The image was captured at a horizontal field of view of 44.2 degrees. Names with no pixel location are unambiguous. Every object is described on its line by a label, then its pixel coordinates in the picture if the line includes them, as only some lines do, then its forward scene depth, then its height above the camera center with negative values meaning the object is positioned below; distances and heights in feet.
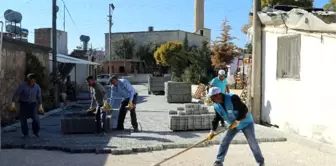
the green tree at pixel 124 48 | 205.46 +14.70
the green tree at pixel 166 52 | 154.20 +9.55
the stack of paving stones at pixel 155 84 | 83.66 -1.34
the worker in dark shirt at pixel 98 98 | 32.30 -1.65
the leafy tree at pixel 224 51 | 96.26 +6.48
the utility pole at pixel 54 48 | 54.95 +3.88
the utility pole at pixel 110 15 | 125.41 +19.17
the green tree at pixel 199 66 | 86.89 +2.50
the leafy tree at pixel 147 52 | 199.12 +12.20
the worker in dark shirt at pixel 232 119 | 19.52 -2.00
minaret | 219.00 +34.42
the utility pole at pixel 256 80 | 36.63 -0.21
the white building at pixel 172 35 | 218.38 +23.01
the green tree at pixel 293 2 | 72.90 +13.62
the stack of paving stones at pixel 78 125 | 32.78 -3.80
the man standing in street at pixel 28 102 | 31.24 -1.90
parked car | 123.51 +0.07
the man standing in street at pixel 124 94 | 33.35 -1.39
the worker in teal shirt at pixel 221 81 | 34.99 -0.34
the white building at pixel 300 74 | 26.68 +0.25
